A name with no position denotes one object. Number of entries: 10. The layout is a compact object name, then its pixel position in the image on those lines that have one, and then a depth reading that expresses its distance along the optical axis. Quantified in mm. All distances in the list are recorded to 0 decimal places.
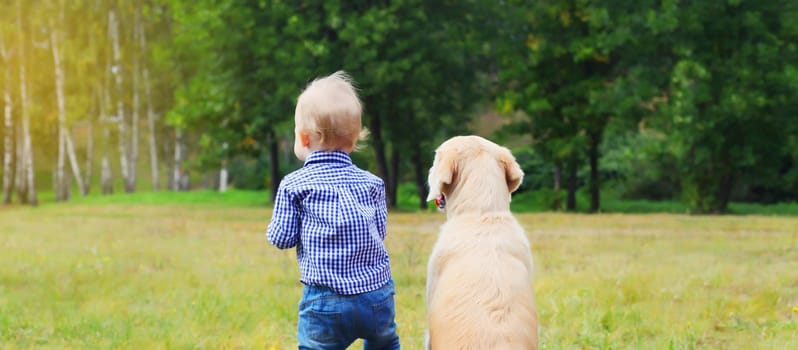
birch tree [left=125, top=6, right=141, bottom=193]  45938
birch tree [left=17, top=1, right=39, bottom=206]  41688
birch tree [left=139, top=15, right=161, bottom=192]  46469
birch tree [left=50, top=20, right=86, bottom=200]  43578
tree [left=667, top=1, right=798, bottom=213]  25875
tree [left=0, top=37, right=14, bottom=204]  43091
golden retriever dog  3678
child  4156
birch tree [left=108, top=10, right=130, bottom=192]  44969
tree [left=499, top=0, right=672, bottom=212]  28141
